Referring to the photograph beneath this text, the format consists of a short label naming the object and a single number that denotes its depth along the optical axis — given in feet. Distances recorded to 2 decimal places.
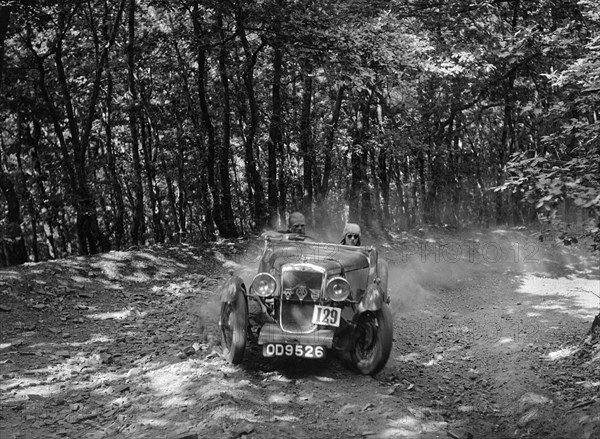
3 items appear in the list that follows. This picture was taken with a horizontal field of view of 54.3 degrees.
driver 32.65
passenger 30.66
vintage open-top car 23.13
